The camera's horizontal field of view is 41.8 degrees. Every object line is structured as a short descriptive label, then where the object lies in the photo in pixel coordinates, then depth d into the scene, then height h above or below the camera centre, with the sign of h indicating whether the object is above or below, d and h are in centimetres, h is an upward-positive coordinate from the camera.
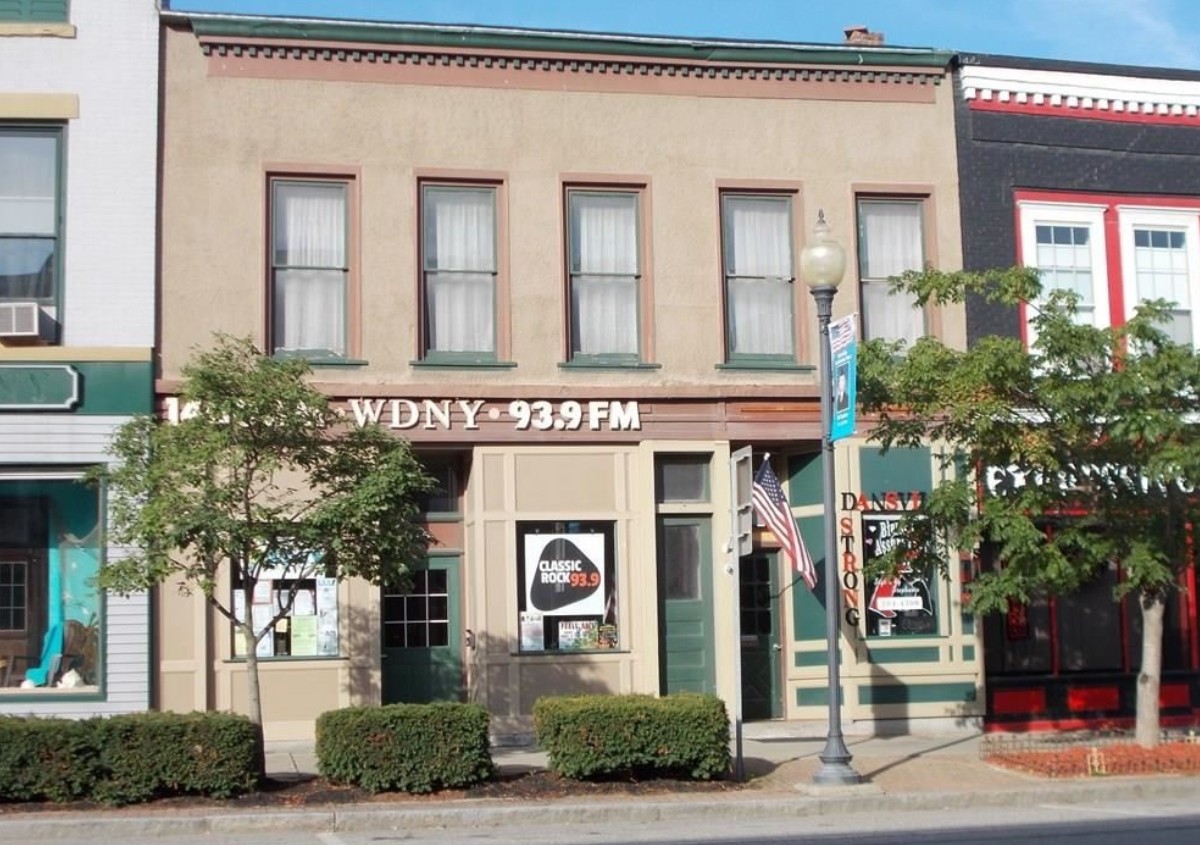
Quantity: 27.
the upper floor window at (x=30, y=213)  1722 +439
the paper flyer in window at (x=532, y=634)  1800 -35
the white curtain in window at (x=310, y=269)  1794 +386
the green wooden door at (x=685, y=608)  1848 -10
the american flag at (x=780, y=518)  1705 +87
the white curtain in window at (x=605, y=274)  1866 +387
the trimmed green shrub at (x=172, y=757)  1305 -122
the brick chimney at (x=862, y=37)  2034 +724
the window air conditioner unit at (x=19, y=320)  1666 +311
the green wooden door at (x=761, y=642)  1916 -54
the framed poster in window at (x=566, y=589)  1808 +15
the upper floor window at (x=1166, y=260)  2016 +423
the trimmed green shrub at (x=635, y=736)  1404 -121
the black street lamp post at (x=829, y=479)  1441 +109
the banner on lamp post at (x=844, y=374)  1433 +204
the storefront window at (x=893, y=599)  1884 -5
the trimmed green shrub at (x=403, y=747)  1359 -122
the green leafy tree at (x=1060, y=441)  1495 +145
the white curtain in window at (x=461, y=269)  1830 +391
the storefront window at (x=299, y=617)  1748 -10
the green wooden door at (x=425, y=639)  1825 -39
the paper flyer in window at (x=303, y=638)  1755 -33
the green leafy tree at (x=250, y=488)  1343 +105
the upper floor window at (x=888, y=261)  1938 +411
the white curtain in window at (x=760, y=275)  1905 +390
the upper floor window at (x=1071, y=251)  1983 +429
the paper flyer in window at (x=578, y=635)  1814 -38
